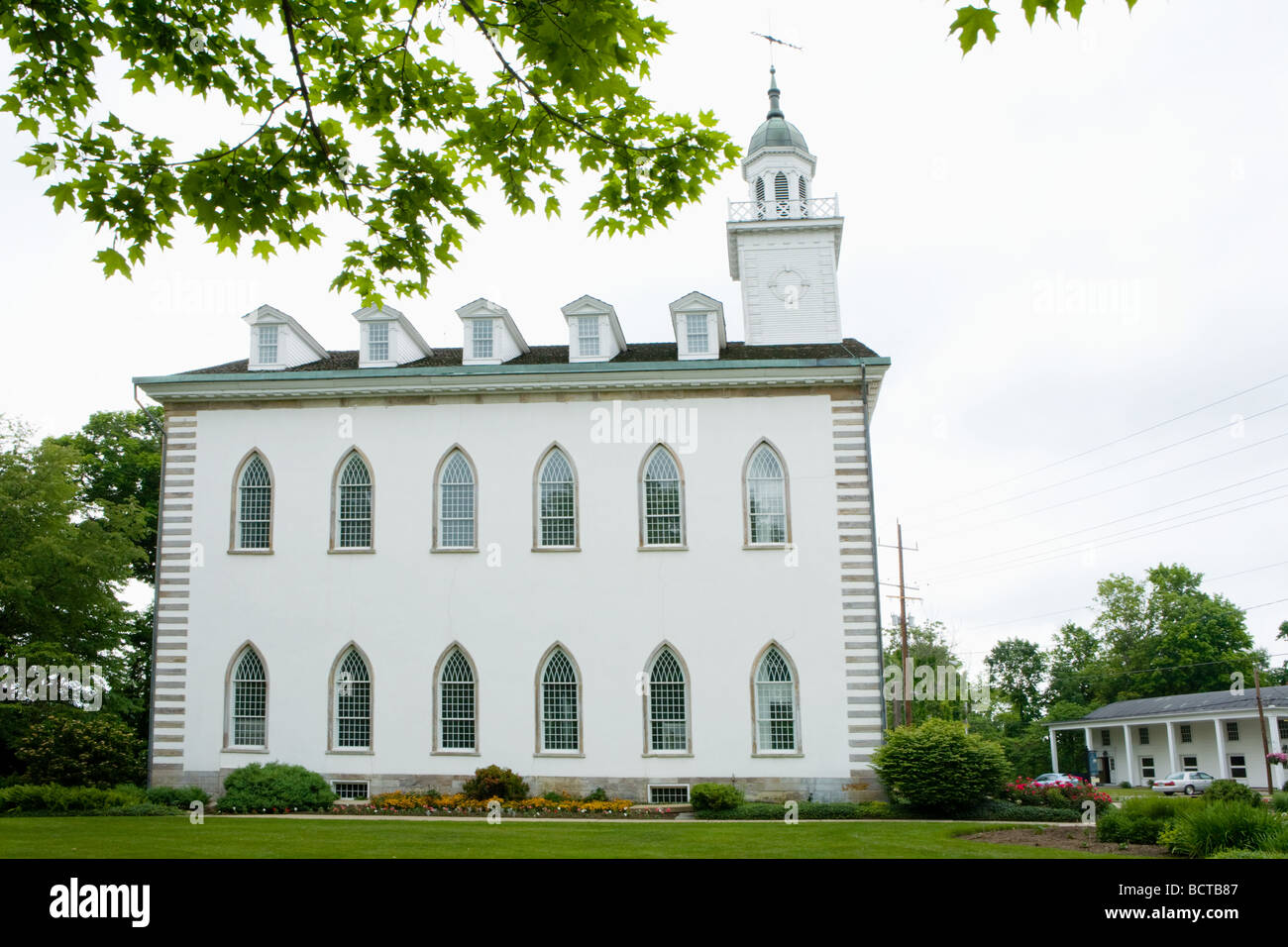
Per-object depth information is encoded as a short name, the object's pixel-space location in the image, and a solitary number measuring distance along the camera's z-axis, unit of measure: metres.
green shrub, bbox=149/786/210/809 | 23.75
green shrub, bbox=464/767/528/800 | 23.83
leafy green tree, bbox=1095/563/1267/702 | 72.06
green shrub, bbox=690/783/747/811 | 23.11
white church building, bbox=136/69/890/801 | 24.80
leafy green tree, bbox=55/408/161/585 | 40.53
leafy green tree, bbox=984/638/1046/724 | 95.38
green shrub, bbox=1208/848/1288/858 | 11.65
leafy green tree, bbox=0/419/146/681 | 31.75
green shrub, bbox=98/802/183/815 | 22.06
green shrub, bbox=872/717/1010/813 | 21.96
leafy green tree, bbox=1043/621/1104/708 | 81.00
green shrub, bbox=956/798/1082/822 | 21.23
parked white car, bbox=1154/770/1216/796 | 46.44
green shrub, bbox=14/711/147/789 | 23.80
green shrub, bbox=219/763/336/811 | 23.08
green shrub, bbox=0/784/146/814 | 21.72
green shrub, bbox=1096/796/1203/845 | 14.94
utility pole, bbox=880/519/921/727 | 32.33
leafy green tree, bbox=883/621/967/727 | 55.64
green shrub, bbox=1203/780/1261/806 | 18.75
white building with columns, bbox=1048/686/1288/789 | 50.53
